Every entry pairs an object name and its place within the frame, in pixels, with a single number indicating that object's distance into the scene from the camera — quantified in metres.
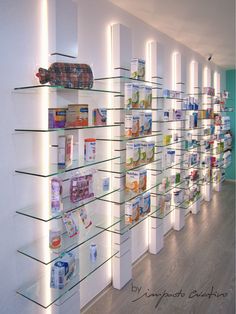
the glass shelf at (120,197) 2.43
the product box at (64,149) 1.72
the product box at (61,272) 1.78
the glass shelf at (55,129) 1.60
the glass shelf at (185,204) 3.69
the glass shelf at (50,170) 1.64
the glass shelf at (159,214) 3.10
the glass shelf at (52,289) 1.73
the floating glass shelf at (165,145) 3.11
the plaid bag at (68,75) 1.64
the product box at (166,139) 3.24
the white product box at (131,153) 2.46
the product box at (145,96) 2.54
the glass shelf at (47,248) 1.73
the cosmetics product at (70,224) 1.86
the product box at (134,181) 2.51
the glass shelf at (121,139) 2.30
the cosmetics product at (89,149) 1.95
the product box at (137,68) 2.50
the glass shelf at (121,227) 2.46
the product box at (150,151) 2.66
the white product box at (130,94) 2.38
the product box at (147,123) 2.62
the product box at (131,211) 2.50
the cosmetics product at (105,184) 2.22
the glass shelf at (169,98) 3.04
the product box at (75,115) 1.79
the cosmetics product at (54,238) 1.79
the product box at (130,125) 2.41
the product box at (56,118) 1.65
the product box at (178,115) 3.41
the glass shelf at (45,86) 1.60
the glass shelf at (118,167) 2.39
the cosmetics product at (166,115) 3.19
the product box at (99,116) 2.04
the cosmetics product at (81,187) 1.87
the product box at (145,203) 2.67
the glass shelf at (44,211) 1.69
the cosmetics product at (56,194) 1.72
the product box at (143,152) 2.57
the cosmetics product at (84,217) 2.03
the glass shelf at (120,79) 2.28
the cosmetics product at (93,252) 2.17
